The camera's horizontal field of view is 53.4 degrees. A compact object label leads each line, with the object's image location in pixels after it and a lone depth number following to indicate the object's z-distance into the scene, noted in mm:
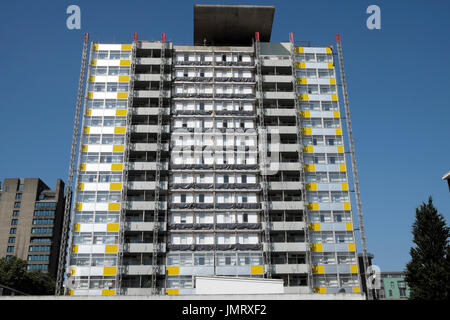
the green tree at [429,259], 50219
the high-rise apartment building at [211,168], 74250
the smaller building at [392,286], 183125
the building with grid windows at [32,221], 143250
